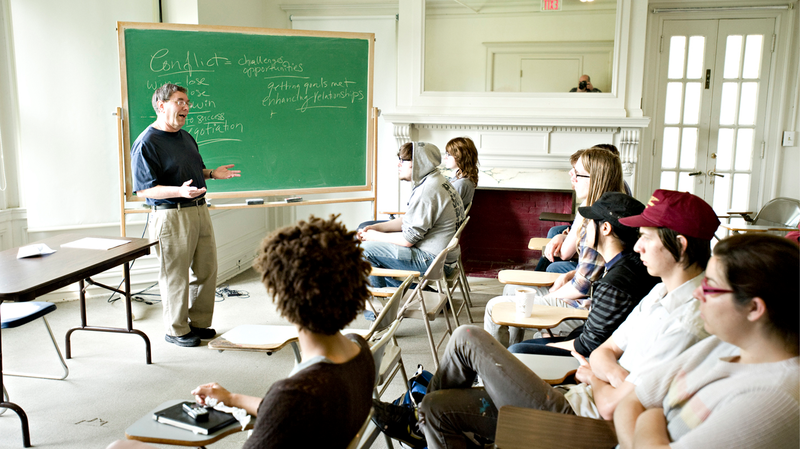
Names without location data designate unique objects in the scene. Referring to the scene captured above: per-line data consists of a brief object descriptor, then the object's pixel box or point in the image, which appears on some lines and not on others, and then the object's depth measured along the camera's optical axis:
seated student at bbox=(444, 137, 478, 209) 4.03
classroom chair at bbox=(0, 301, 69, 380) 2.48
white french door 5.19
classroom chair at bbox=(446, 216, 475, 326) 3.40
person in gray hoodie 3.27
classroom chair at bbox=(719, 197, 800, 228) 4.79
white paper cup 2.10
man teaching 3.07
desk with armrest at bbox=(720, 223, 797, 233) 4.12
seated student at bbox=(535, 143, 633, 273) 3.07
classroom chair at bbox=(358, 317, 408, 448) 1.54
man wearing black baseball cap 1.85
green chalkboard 3.80
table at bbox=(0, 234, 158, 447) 2.17
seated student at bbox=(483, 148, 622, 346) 2.38
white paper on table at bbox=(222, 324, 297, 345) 1.88
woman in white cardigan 0.96
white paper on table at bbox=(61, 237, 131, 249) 2.86
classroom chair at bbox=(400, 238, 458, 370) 2.65
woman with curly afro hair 1.02
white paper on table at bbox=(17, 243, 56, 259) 2.62
